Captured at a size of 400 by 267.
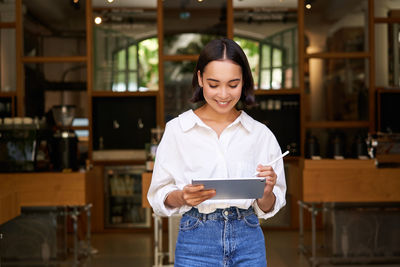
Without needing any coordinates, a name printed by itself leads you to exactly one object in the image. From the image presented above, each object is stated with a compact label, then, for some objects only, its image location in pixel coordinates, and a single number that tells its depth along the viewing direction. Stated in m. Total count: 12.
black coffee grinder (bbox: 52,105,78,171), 5.10
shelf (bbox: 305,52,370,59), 6.78
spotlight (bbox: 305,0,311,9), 6.79
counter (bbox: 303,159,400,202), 4.94
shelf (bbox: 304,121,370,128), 6.76
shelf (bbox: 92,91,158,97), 6.76
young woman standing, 1.80
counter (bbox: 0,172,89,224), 4.91
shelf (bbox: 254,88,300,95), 6.79
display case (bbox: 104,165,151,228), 6.76
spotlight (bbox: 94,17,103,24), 6.82
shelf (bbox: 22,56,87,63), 6.74
